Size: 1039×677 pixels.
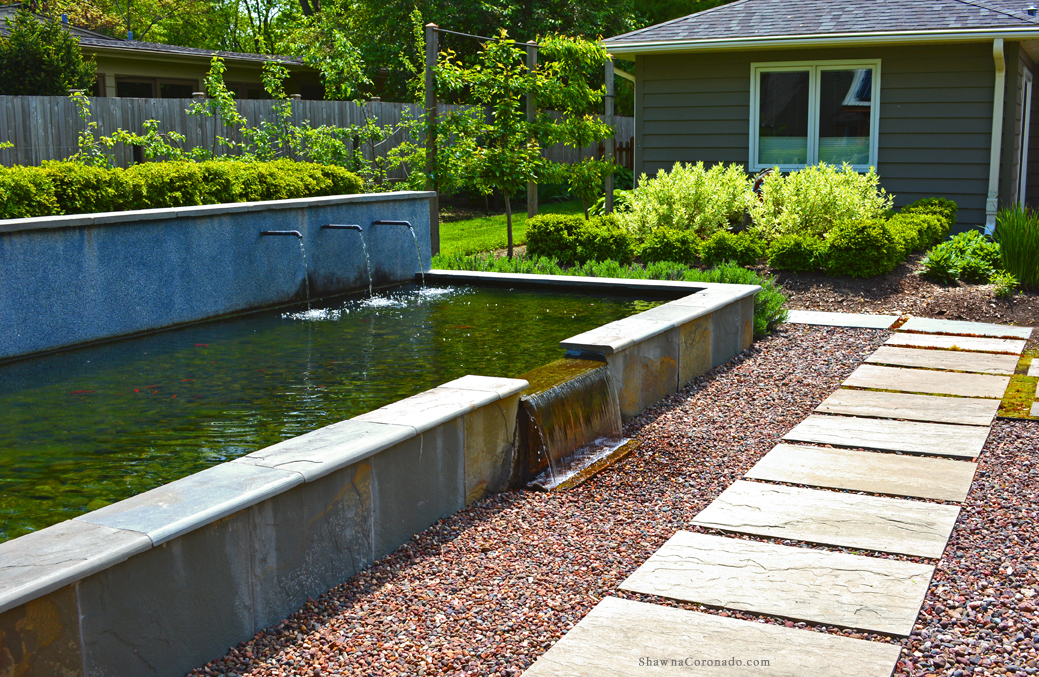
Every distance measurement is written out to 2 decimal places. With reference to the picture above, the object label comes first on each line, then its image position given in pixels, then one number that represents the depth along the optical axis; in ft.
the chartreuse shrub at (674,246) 32.99
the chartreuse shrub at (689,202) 35.35
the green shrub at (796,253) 31.73
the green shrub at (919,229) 32.83
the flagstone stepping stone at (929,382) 19.99
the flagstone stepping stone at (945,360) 22.16
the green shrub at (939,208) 38.27
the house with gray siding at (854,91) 39.32
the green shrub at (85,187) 20.88
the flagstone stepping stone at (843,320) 27.14
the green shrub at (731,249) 32.60
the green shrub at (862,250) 30.53
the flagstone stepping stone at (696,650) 9.11
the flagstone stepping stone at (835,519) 12.26
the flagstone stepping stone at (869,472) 14.23
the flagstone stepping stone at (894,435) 16.14
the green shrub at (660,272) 26.00
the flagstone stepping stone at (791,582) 10.29
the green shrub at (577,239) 34.50
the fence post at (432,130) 34.96
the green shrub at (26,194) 19.62
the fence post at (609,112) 43.09
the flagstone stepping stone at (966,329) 25.99
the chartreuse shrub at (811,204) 33.91
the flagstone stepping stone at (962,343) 24.08
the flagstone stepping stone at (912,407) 17.97
